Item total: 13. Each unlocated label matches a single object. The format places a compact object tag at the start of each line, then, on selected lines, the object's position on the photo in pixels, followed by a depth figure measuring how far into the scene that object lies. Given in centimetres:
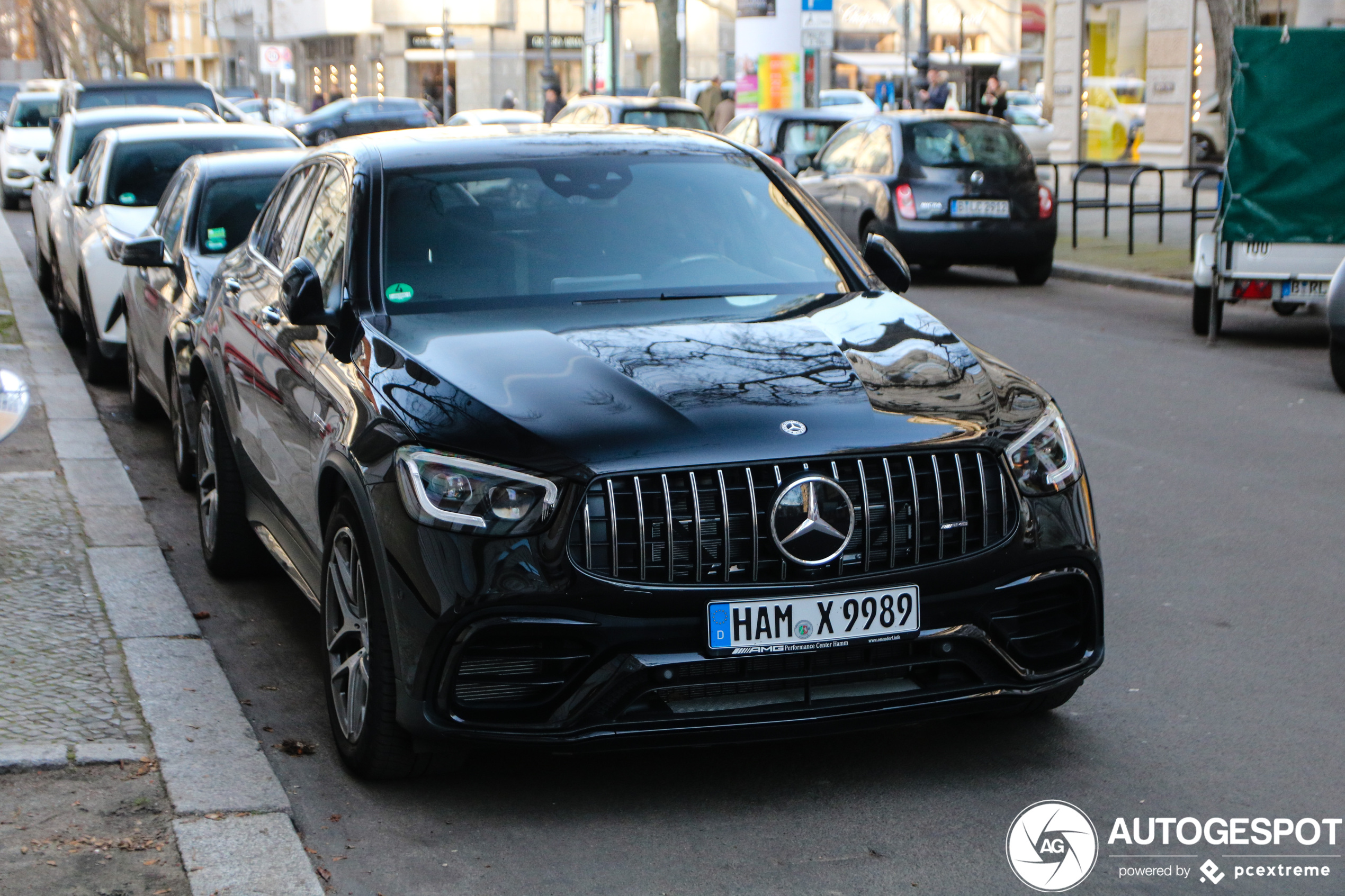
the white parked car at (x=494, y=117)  3278
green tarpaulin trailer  1230
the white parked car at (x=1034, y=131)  4303
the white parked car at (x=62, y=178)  1336
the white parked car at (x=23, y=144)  2697
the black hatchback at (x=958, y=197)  1667
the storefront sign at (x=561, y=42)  7094
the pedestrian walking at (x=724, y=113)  3036
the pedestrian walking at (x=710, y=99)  3319
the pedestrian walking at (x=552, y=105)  3528
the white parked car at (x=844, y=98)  4547
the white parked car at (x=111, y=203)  1077
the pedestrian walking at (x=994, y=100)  3444
